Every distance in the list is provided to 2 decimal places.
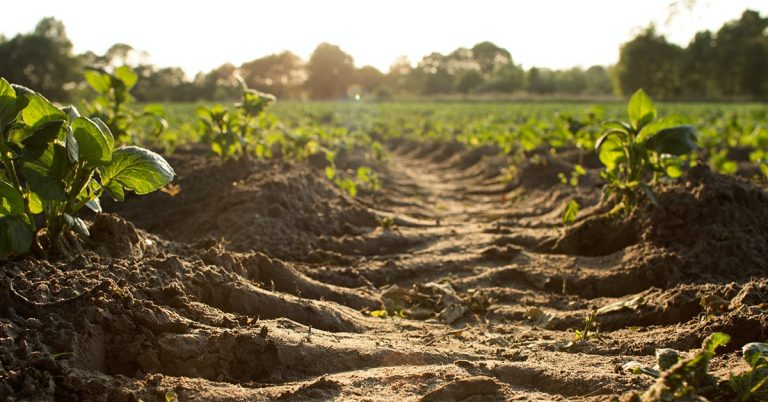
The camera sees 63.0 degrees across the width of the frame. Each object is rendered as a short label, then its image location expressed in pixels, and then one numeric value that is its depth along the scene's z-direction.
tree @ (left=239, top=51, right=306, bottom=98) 80.06
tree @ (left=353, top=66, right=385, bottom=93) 82.94
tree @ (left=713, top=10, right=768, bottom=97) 55.25
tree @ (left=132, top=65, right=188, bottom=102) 55.88
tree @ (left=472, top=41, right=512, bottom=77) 113.00
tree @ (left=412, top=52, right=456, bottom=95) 77.88
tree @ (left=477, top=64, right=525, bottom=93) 68.71
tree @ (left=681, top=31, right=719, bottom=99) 58.59
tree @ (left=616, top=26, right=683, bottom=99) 62.41
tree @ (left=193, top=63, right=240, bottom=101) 55.37
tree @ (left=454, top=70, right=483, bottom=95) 74.31
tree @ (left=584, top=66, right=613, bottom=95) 72.38
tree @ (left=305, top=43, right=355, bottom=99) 79.44
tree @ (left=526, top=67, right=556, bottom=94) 66.88
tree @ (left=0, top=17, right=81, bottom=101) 41.47
